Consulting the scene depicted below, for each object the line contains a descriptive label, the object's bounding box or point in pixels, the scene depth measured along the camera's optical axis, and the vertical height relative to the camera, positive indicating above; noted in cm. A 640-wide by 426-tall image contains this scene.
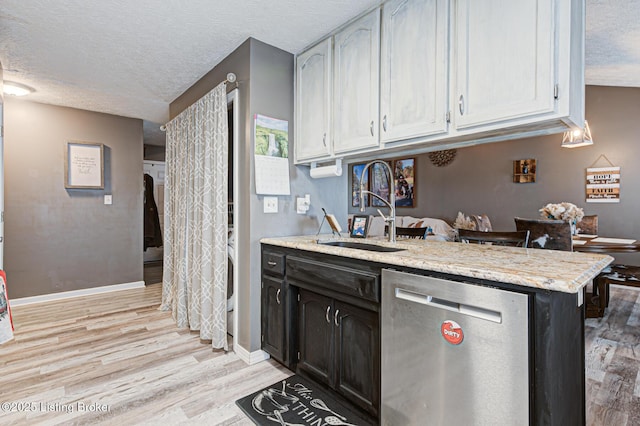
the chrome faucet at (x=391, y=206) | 204 +3
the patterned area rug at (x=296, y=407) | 167 -112
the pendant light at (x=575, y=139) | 380 +87
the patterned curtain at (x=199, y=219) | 250 -9
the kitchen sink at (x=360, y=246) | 187 -24
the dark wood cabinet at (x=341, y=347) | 157 -77
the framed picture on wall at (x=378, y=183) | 626 +56
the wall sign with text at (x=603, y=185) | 439 +36
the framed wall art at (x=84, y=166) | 394 +58
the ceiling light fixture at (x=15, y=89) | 315 +127
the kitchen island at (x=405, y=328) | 102 -48
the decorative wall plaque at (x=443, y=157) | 568 +96
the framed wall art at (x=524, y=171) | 497 +63
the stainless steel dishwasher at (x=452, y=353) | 105 -54
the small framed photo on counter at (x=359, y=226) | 231 -12
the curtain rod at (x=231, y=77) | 237 +101
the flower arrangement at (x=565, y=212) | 329 -2
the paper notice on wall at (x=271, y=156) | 236 +43
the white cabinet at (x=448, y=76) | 128 +69
